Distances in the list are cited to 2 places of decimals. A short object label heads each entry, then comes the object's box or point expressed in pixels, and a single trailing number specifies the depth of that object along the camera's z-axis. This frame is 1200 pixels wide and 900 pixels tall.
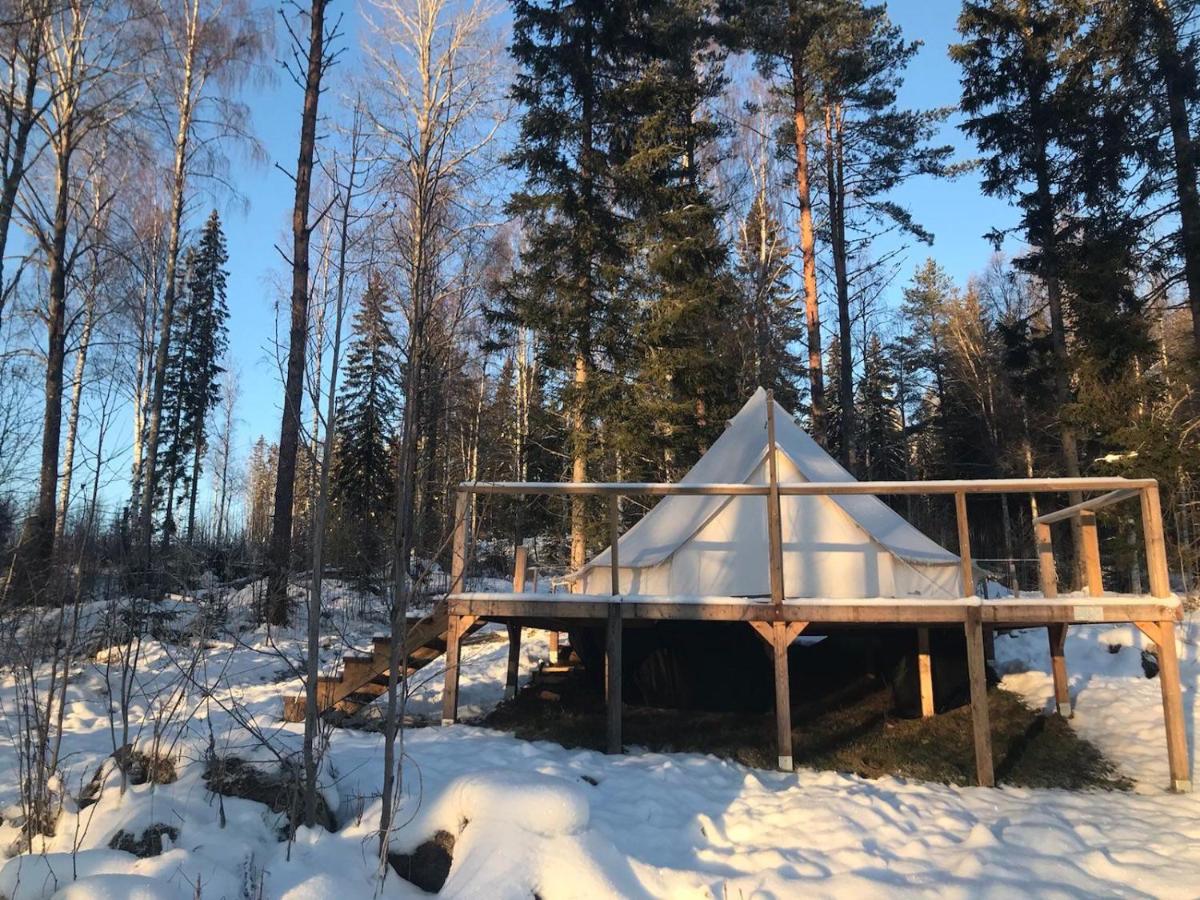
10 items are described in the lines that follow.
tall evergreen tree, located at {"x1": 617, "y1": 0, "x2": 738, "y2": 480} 14.79
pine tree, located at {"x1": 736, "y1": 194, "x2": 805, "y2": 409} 19.44
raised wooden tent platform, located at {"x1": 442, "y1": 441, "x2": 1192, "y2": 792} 6.70
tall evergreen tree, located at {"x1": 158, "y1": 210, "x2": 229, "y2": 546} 30.30
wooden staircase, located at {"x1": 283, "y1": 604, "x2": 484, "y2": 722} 7.48
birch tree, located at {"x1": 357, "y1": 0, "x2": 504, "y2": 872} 3.86
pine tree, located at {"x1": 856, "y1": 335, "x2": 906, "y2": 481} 30.78
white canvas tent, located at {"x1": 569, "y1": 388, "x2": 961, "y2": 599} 8.80
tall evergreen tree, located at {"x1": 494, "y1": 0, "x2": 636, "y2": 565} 14.70
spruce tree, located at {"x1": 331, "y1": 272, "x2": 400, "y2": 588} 25.86
